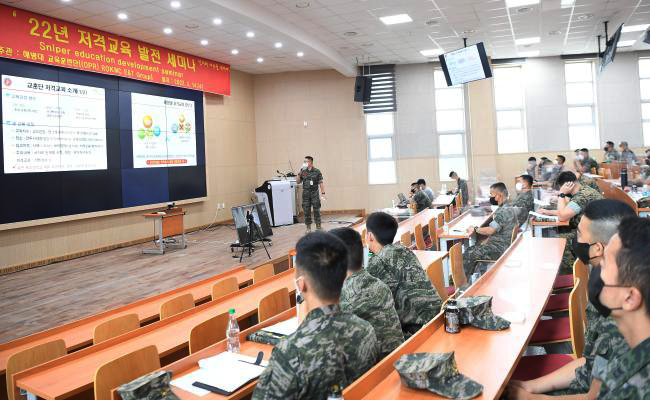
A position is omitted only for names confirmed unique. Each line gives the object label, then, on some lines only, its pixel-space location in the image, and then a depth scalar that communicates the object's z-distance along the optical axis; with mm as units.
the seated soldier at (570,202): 4883
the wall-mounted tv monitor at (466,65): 9469
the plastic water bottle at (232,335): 2553
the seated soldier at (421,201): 9523
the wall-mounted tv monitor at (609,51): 9305
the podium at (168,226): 8641
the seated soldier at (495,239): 5566
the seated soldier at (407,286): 2992
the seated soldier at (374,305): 2361
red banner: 7316
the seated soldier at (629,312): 1272
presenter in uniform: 10117
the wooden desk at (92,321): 3139
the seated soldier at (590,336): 1807
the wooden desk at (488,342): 1940
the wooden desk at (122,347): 2361
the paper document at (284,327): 2742
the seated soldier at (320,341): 1672
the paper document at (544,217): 6112
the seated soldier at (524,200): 6055
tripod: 7671
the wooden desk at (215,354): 2078
